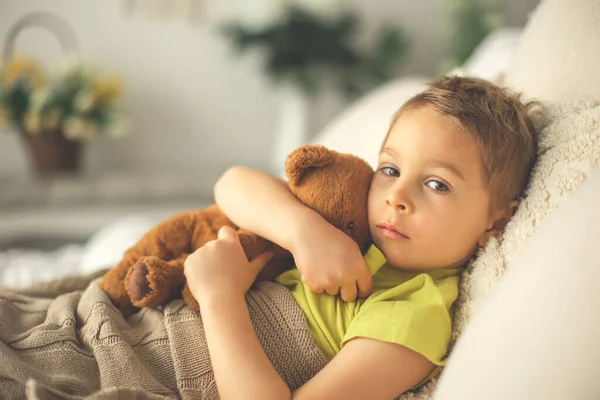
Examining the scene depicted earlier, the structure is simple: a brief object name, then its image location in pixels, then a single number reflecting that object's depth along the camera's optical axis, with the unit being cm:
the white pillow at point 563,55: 87
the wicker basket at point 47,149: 270
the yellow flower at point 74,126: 267
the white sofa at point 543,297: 53
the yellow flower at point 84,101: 268
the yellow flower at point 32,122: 259
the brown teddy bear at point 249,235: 80
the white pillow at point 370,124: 120
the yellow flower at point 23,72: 262
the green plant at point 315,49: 294
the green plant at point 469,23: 287
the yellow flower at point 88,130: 271
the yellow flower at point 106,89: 272
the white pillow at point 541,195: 75
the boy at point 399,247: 69
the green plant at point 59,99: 262
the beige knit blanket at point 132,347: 69
